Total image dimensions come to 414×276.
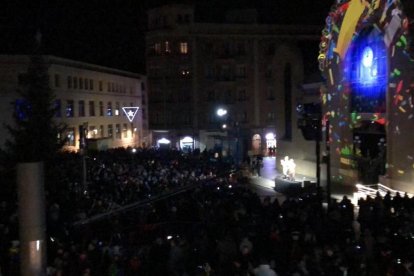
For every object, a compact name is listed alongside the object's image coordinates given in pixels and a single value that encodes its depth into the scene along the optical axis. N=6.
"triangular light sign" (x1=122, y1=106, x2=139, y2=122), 33.15
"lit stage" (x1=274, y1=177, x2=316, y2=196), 25.83
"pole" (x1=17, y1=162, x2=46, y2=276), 7.37
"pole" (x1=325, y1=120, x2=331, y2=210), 17.85
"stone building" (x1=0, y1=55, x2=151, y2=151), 42.25
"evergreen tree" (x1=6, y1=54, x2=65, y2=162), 21.06
